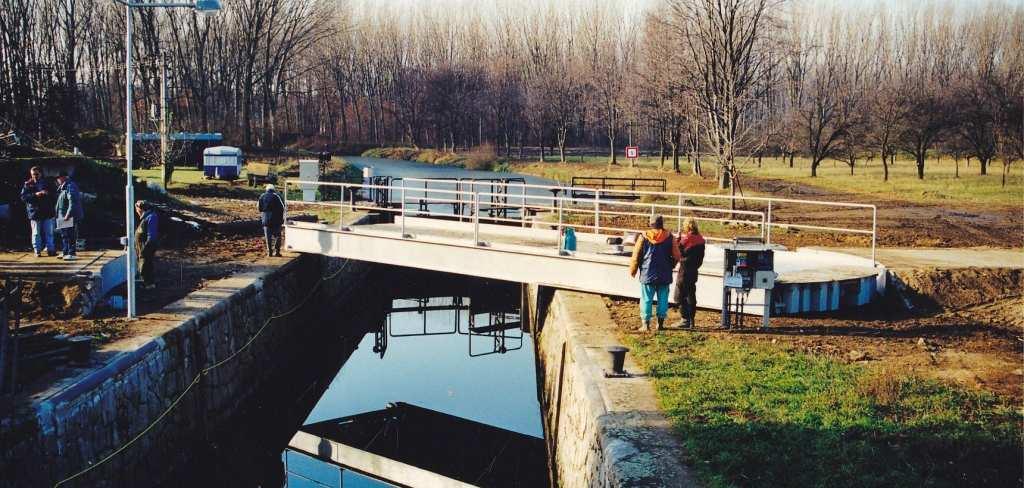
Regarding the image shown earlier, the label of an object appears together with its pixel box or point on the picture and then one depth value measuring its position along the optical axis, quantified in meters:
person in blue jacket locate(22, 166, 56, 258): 16.20
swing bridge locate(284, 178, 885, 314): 14.38
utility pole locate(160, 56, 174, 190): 33.71
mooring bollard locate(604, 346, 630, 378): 10.34
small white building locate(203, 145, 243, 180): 40.75
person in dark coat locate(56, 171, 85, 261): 15.87
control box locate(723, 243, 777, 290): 13.05
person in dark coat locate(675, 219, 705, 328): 13.11
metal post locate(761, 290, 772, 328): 13.27
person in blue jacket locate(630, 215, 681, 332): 12.79
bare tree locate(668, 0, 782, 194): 35.94
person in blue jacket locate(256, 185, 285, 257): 19.69
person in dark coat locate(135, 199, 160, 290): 15.99
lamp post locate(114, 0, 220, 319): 13.27
